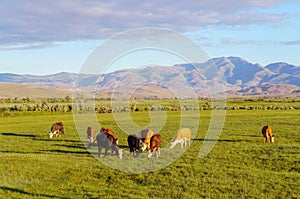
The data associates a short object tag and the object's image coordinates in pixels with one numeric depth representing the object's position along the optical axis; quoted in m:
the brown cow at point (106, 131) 25.42
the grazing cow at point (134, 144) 23.48
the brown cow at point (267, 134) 28.71
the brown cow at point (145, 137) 23.38
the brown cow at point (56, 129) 34.03
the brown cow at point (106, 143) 23.55
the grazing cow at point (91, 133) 29.22
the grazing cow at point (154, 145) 23.16
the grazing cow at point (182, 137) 26.59
